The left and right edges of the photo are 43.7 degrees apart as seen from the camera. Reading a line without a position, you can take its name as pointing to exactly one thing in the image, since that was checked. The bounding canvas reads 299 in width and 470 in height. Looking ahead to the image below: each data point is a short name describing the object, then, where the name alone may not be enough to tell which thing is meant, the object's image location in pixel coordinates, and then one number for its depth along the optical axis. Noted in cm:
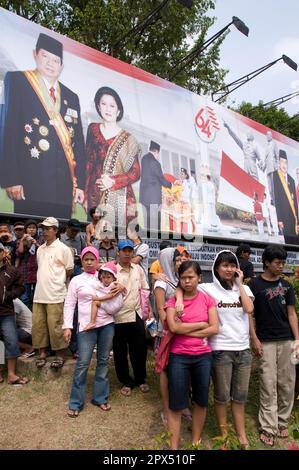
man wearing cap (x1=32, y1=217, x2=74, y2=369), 361
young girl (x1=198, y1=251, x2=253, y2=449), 267
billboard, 526
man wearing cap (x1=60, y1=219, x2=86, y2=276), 441
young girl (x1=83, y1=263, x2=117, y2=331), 310
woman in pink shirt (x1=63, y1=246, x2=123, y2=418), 304
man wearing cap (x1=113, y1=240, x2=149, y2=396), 338
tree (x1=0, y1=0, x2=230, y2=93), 1009
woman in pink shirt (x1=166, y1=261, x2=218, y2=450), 253
